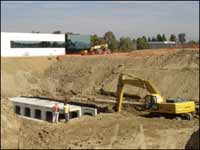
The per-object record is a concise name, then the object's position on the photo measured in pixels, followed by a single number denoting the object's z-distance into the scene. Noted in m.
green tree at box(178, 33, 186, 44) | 118.95
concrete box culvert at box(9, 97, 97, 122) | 28.70
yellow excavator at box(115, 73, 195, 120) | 24.61
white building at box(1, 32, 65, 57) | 47.66
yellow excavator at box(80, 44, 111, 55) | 50.81
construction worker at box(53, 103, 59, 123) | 26.70
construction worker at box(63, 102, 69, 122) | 25.52
